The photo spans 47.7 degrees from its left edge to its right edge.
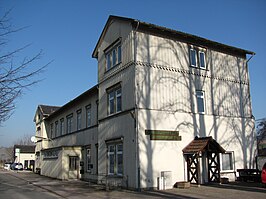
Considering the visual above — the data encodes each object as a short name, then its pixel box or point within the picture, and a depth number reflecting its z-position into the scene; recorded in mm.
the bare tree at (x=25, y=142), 136125
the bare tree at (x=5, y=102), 7582
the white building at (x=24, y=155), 75812
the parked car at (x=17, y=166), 57784
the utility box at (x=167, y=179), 17762
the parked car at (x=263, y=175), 16750
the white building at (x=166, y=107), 18234
